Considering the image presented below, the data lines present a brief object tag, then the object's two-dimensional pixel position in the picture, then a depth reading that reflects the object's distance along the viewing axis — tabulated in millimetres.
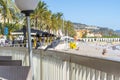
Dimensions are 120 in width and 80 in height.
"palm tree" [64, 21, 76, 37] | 56937
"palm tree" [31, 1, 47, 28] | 31320
